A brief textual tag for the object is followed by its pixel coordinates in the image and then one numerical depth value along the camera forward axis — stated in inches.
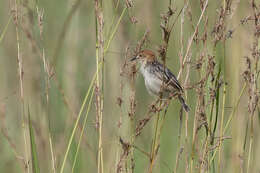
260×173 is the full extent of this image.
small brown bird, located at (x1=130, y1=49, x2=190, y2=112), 311.7
